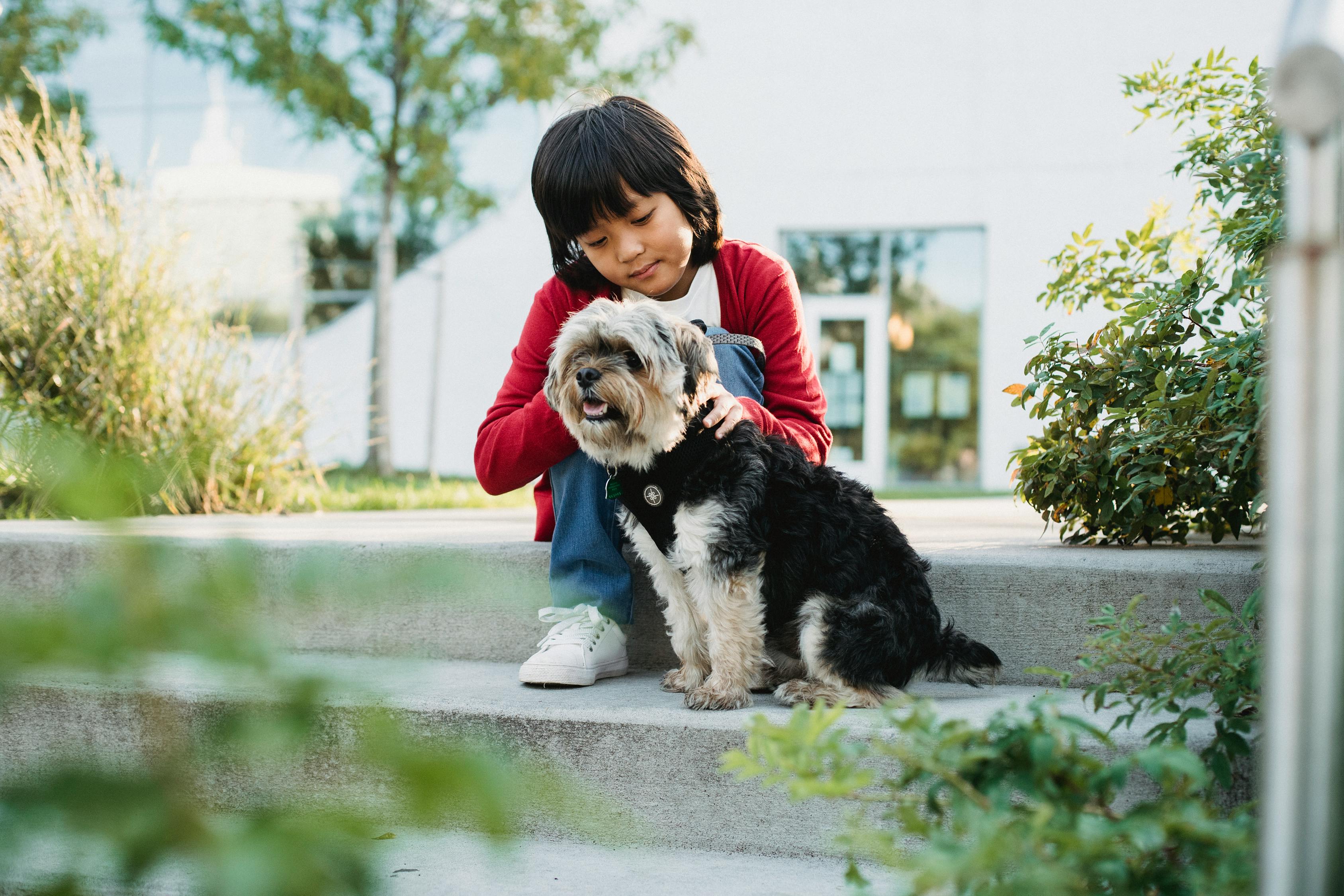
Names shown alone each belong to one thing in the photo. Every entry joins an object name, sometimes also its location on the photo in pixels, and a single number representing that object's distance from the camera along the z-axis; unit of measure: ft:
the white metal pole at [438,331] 47.75
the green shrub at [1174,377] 8.89
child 9.60
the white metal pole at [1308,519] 2.95
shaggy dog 8.74
